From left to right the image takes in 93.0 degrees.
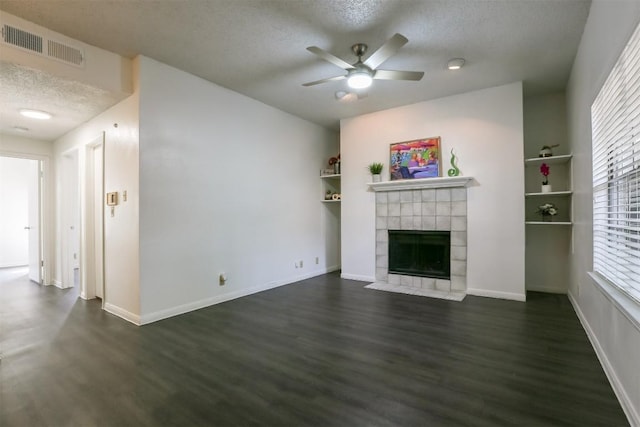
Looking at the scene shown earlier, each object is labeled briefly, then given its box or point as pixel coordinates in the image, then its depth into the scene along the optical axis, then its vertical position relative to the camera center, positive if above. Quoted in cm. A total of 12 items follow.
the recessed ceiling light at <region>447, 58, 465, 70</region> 327 +162
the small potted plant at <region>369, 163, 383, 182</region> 486 +66
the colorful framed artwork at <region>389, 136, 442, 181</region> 445 +79
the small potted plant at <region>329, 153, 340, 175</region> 568 +91
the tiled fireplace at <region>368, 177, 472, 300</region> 428 -13
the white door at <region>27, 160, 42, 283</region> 511 -18
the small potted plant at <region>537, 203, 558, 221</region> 401 -1
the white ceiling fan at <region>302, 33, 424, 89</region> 268 +138
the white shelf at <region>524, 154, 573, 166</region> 377 +66
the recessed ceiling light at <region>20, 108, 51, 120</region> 369 +123
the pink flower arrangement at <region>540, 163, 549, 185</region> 406 +53
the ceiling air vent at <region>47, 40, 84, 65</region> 270 +147
